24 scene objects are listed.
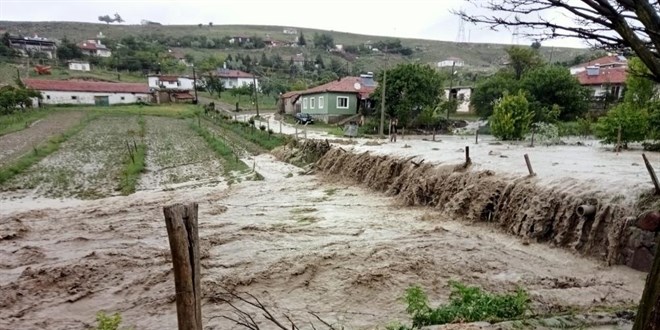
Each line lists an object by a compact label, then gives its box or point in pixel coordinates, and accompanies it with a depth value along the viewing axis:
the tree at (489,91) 33.88
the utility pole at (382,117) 26.89
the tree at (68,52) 75.56
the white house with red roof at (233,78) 72.25
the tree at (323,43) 126.75
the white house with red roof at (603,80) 34.56
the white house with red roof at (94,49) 85.94
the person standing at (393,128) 24.06
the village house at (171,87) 54.93
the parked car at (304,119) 37.81
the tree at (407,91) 30.56
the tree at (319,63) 93.31
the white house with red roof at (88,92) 46.59
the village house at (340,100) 37.59
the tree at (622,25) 3.05
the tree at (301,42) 126.56
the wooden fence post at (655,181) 6.98
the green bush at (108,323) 3.54
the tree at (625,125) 17.28
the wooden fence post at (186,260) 2.90
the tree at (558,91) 30.17
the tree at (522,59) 42.75
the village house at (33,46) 78.88
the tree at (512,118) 21.59
